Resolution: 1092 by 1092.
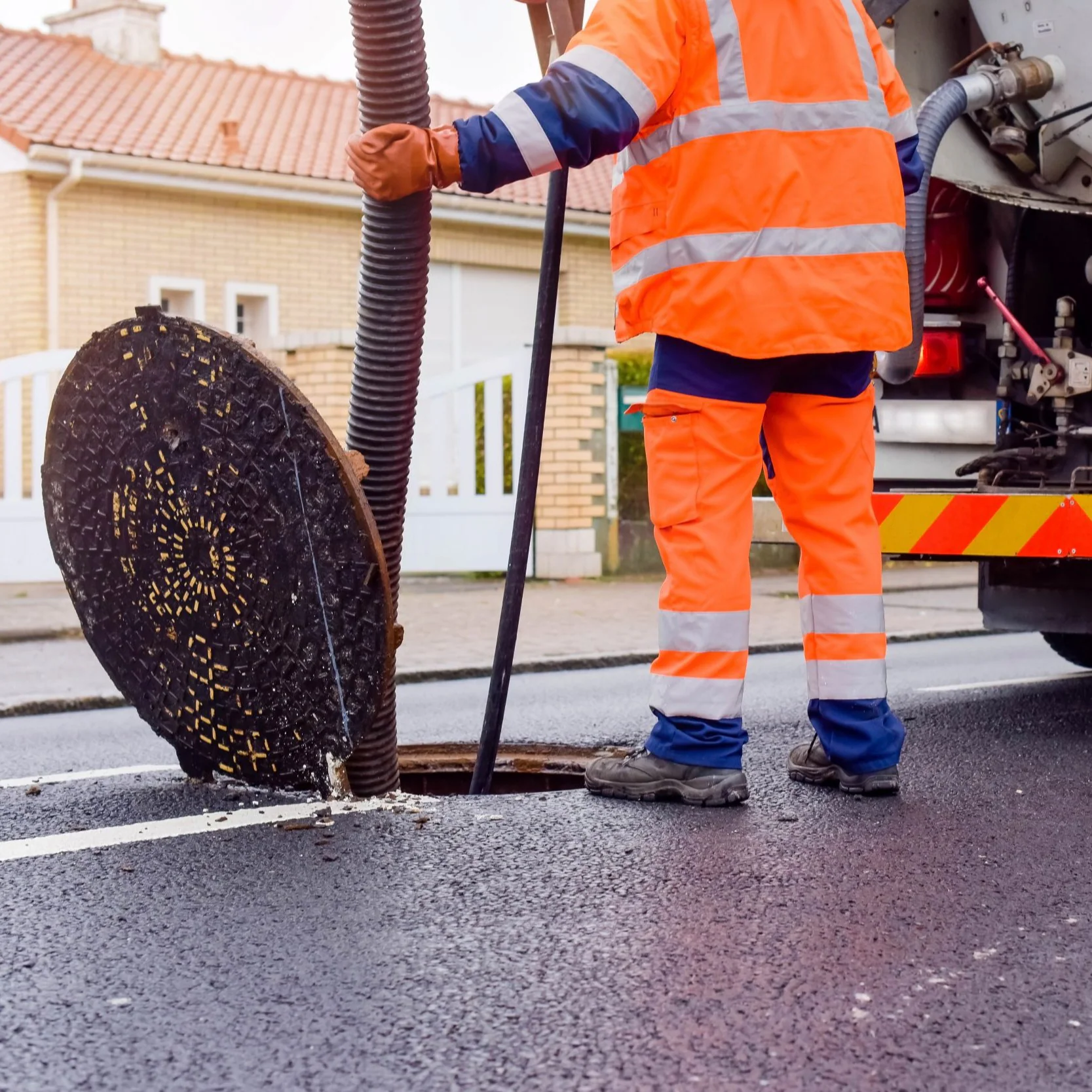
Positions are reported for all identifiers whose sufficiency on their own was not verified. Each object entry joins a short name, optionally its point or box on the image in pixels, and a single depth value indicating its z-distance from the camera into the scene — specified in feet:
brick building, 41.52
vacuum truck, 16.11
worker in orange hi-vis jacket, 11.40
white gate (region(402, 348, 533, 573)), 41.01
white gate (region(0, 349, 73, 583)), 37.42
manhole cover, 10.70
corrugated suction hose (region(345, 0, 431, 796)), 11.07
